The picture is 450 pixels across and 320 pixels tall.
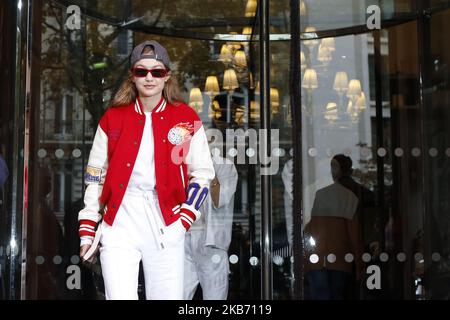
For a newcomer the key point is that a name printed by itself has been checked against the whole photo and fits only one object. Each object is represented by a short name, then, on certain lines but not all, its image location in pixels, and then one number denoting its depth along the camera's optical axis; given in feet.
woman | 27.63
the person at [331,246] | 35.99
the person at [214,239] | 35.60
